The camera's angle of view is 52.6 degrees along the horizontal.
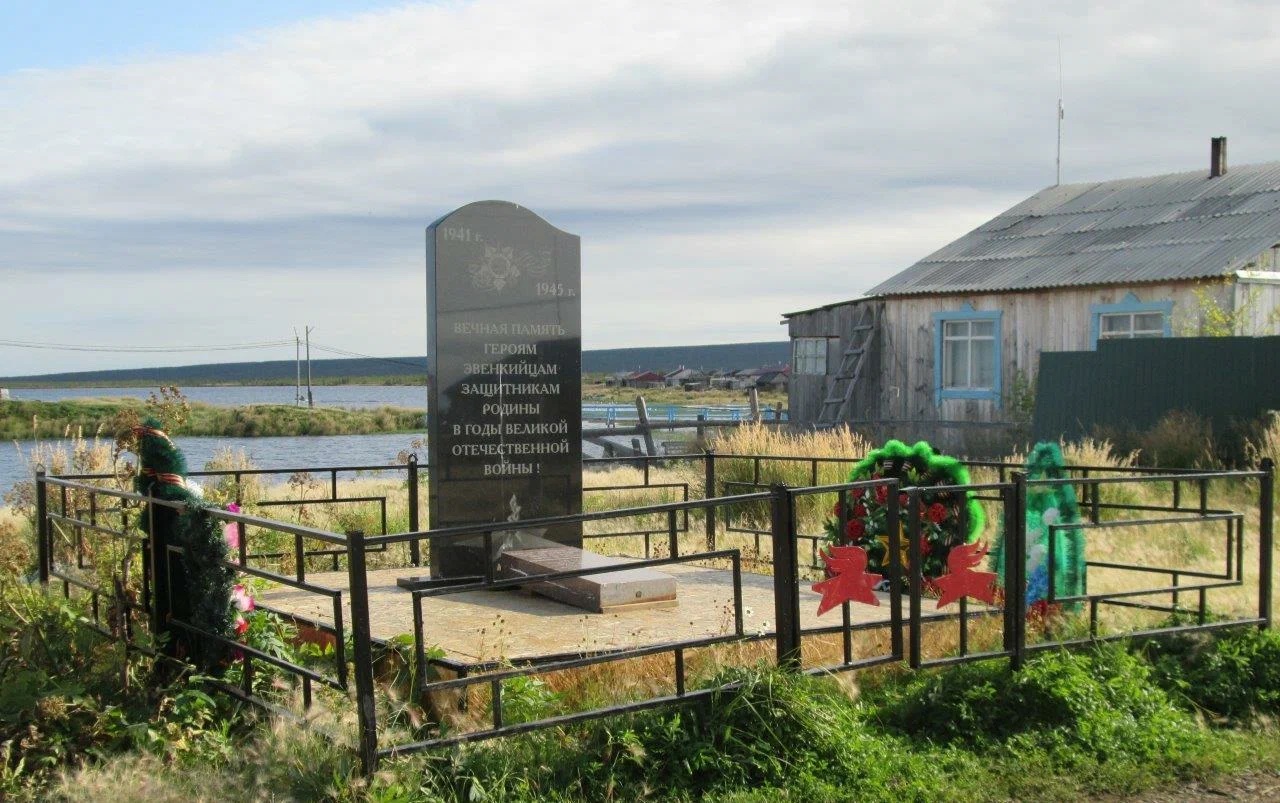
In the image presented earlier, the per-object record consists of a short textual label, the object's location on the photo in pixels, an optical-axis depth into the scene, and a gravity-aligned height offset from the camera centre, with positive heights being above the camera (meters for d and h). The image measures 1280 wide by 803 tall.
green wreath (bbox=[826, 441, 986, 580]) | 8.17 -1.04
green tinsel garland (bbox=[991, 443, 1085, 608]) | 7.74 -1.17
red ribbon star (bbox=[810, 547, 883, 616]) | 6.17 -1.10
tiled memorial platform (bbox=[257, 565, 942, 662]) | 6.59 -1.53
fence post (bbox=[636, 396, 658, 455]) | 27.00 -1.60
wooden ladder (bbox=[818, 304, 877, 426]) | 25.30 -0.48
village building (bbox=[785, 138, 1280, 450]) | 20.61 +0.80
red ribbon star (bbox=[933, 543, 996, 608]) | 6.45 -1.16
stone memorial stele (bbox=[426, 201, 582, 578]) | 8.69 -0.15
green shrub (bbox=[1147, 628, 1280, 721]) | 6.73 -1.75
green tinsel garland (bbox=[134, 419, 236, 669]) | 6.06 -0.97
